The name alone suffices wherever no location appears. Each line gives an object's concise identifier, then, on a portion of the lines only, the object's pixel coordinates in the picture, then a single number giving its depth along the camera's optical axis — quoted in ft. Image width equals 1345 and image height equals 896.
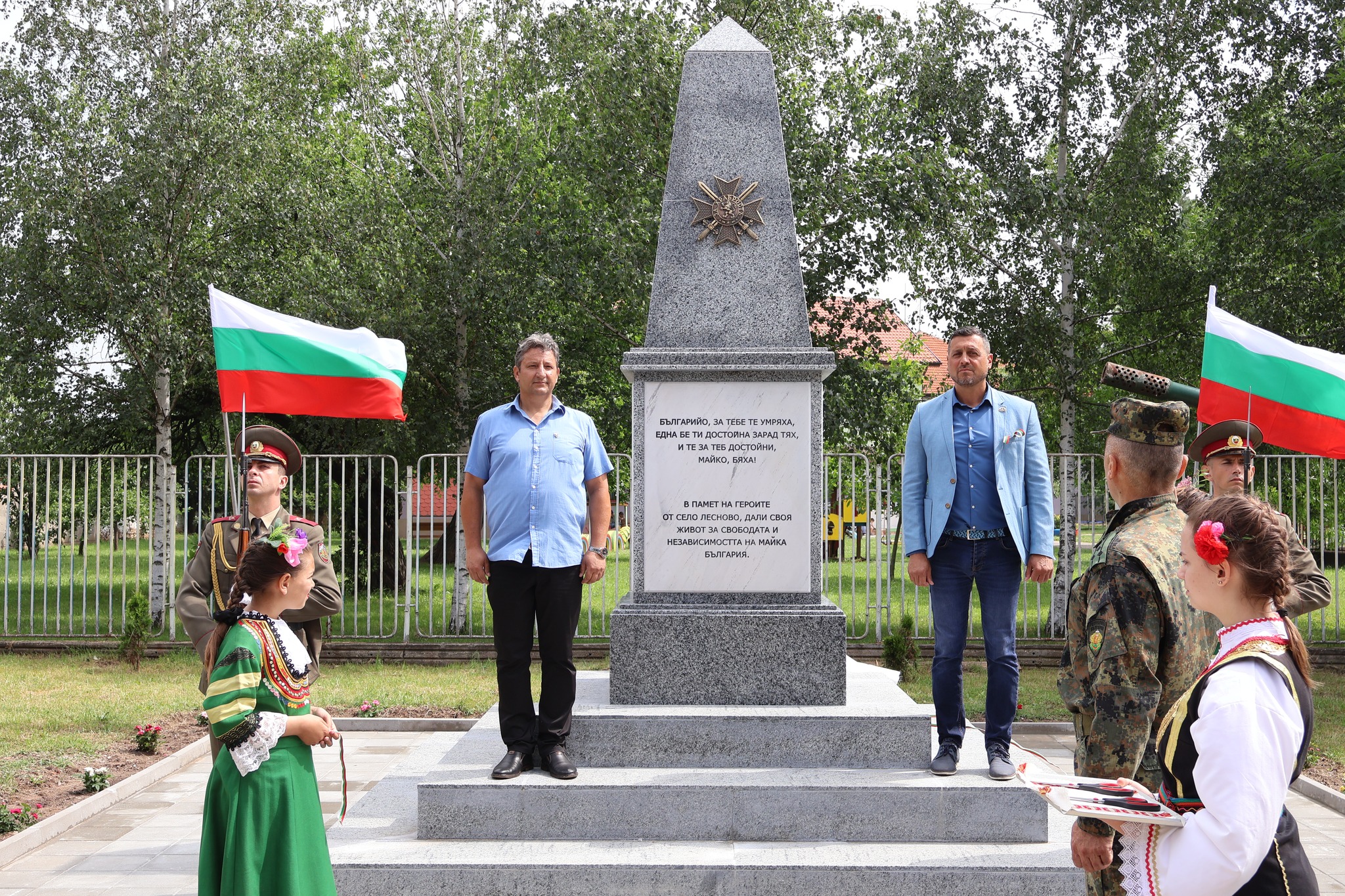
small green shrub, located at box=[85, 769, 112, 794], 21.30
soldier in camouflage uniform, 9.18
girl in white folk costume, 6.30
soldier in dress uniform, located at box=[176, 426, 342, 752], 14.51
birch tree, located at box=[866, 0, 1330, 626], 45.32
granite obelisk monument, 18.03
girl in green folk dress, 10.46
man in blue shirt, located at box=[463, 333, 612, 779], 16.24
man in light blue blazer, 16.63
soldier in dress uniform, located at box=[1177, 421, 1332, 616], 15.55
